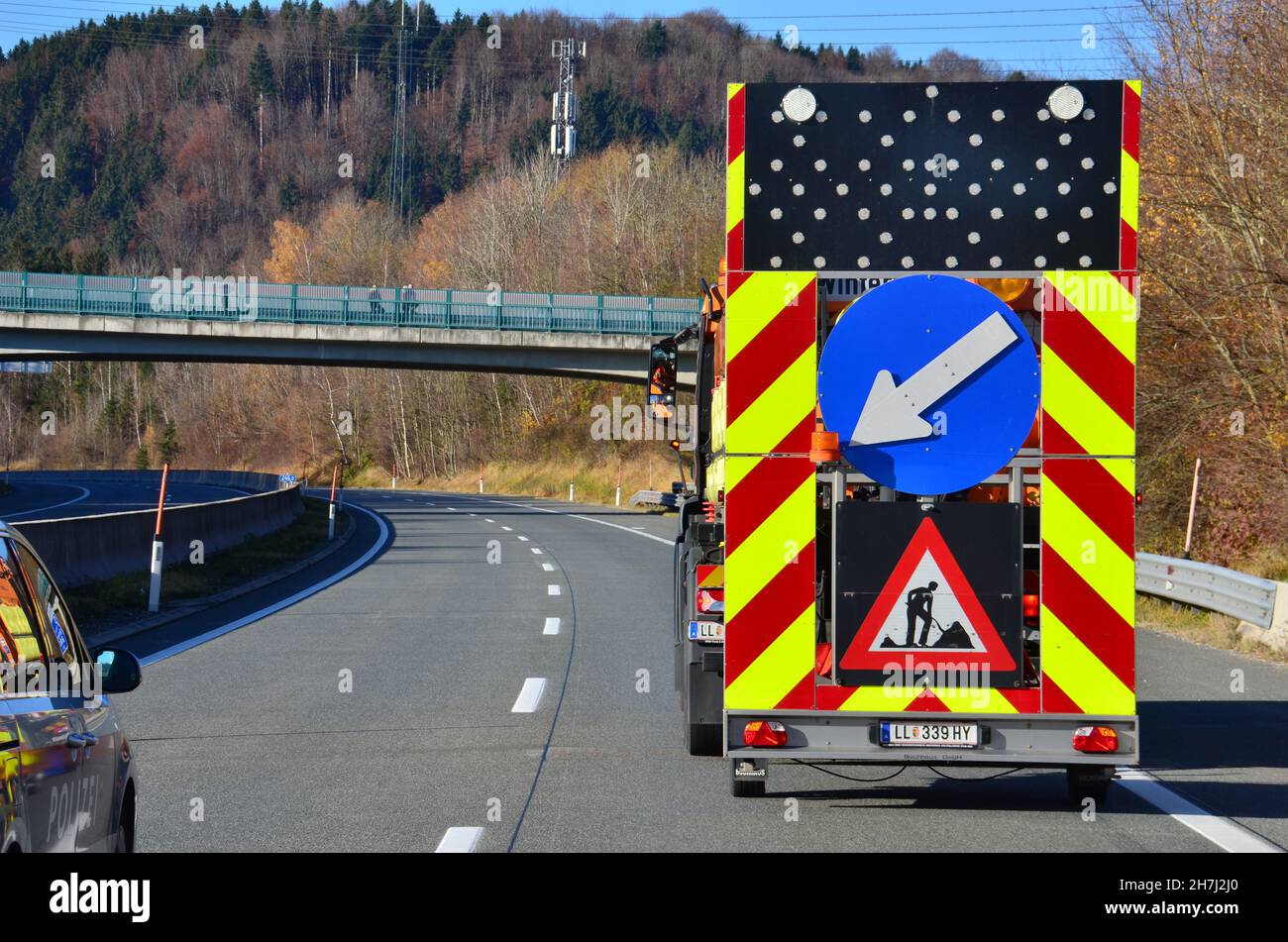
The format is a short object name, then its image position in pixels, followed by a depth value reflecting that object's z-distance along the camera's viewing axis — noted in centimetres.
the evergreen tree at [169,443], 10831
